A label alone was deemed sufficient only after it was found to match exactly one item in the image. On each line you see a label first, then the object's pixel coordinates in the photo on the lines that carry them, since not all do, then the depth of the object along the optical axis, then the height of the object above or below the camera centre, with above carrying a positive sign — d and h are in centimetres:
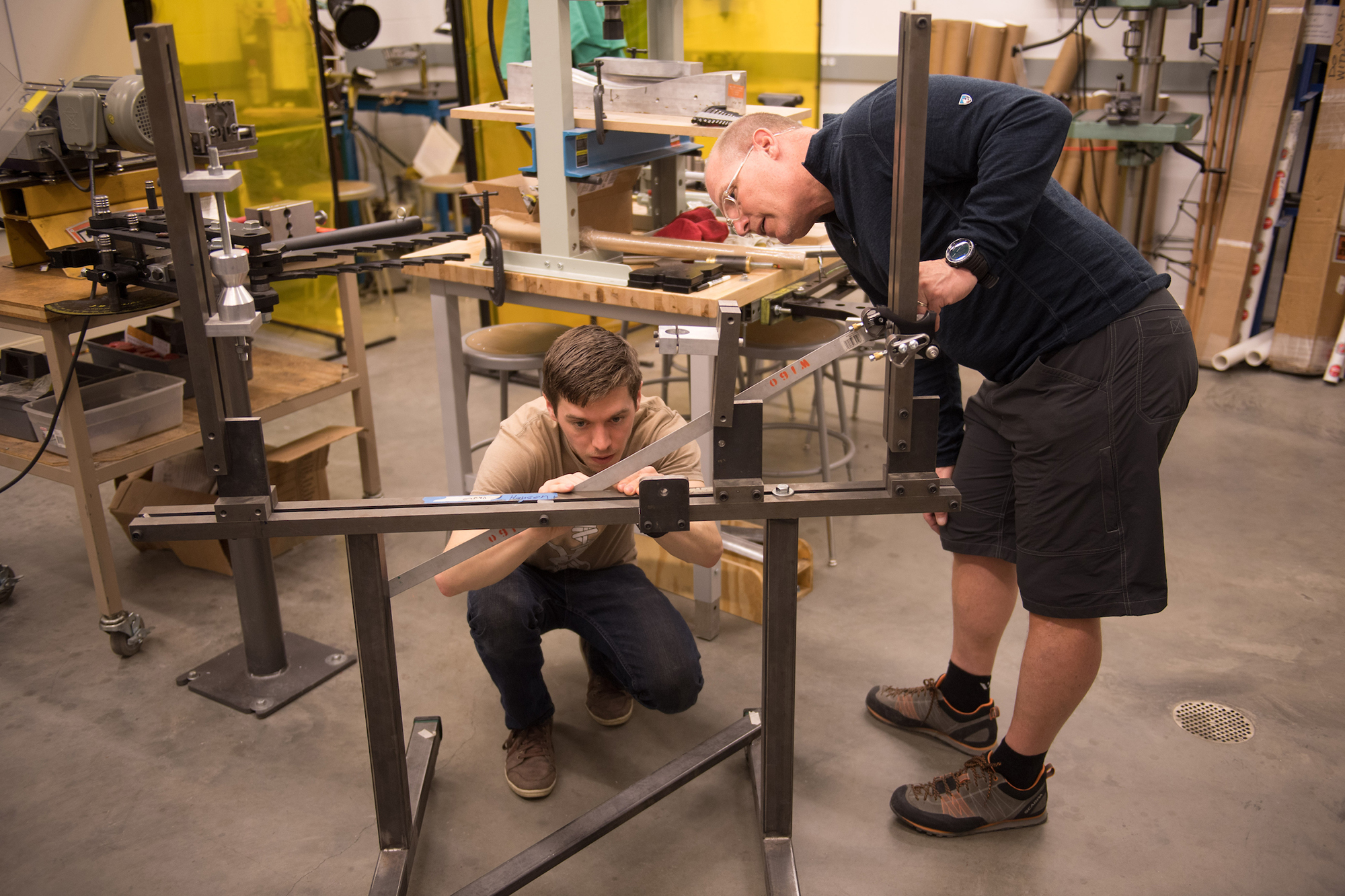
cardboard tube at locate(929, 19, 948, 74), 431 +7
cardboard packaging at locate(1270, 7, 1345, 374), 368 -71
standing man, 137 -37
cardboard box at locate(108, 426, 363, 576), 268 -107
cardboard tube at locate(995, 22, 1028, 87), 423 +2
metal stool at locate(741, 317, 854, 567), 248 -66
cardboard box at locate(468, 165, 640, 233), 250 -33
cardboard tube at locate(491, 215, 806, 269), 235 -41
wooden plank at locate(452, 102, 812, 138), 220 -13
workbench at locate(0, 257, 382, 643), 221 -84
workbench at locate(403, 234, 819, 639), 220 -53
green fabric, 310 +7
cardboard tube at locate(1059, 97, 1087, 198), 416 -40
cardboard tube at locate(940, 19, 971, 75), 429 +5
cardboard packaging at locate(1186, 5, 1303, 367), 373 -45
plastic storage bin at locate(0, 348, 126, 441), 246 -75
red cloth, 251 -39
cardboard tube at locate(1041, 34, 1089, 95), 416 -4
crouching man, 166 -90
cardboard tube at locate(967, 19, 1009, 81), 420 +4
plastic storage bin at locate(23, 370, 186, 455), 236 -78
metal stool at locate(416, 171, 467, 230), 469 -54
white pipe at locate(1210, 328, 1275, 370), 398 -107
